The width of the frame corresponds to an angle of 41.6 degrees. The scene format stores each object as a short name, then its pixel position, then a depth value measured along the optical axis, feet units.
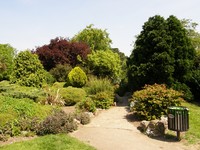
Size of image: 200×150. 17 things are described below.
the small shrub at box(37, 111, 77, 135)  28.58
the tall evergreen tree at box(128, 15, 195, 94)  43.60
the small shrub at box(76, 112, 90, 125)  34.19
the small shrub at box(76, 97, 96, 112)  39.86
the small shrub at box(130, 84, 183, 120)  33.81
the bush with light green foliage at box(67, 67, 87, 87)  55.47
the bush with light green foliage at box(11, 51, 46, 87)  51.80
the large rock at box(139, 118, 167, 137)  29.56
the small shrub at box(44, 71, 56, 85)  61.48
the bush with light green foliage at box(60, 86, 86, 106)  44.57
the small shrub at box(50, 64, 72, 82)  63.72
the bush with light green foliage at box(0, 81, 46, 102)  37.29
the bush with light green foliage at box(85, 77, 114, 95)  48.08
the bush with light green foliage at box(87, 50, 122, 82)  63.00
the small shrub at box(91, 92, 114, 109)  43.27
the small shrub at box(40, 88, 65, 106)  41.68
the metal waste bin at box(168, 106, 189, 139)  27.45
